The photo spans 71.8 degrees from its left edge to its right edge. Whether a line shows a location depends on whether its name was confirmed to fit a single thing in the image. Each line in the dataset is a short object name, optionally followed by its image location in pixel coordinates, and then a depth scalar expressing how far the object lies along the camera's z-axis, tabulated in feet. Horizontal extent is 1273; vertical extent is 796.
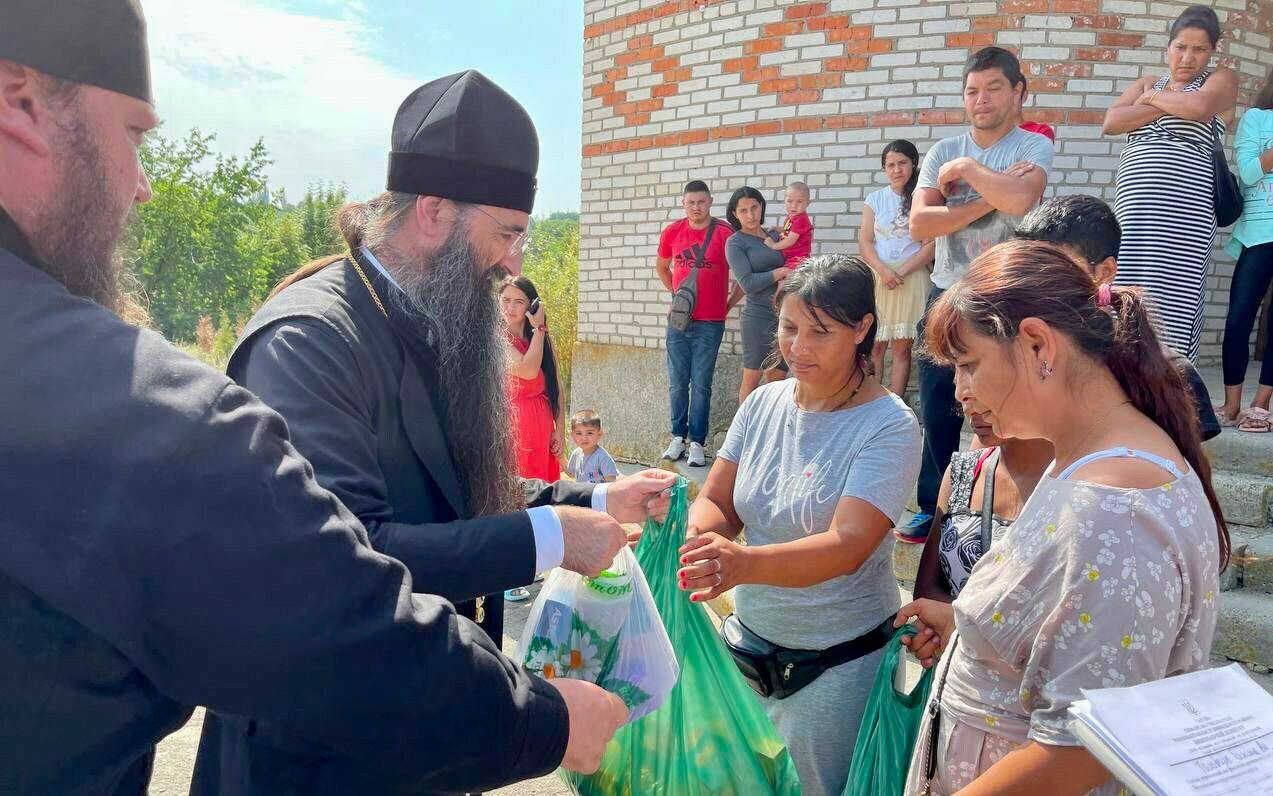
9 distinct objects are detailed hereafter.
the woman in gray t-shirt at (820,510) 7.24
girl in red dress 17.53
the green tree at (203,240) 120.98
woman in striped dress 13.64
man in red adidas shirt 21.81
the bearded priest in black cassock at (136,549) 2.68
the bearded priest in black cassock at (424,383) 4.76
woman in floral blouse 4.25
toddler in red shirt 21.02
